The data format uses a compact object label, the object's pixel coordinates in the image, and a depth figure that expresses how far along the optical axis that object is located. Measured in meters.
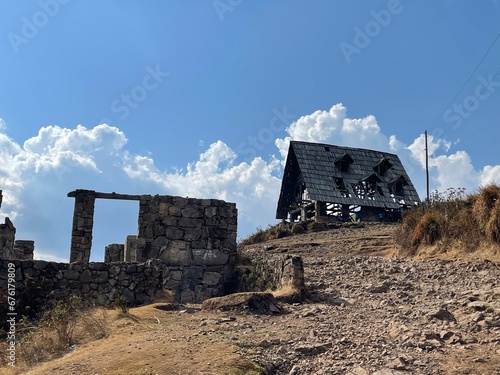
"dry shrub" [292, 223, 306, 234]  26.44
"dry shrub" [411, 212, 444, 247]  12.78
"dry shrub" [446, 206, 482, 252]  11.59
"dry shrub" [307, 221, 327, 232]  26.55
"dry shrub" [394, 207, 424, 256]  13.27
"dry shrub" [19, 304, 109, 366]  7.09
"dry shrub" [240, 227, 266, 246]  25.42
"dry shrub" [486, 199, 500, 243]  10.97
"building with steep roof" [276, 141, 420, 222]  32.47
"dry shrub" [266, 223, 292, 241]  25.67
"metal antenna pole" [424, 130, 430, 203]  36.72
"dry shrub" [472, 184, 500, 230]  11.57
